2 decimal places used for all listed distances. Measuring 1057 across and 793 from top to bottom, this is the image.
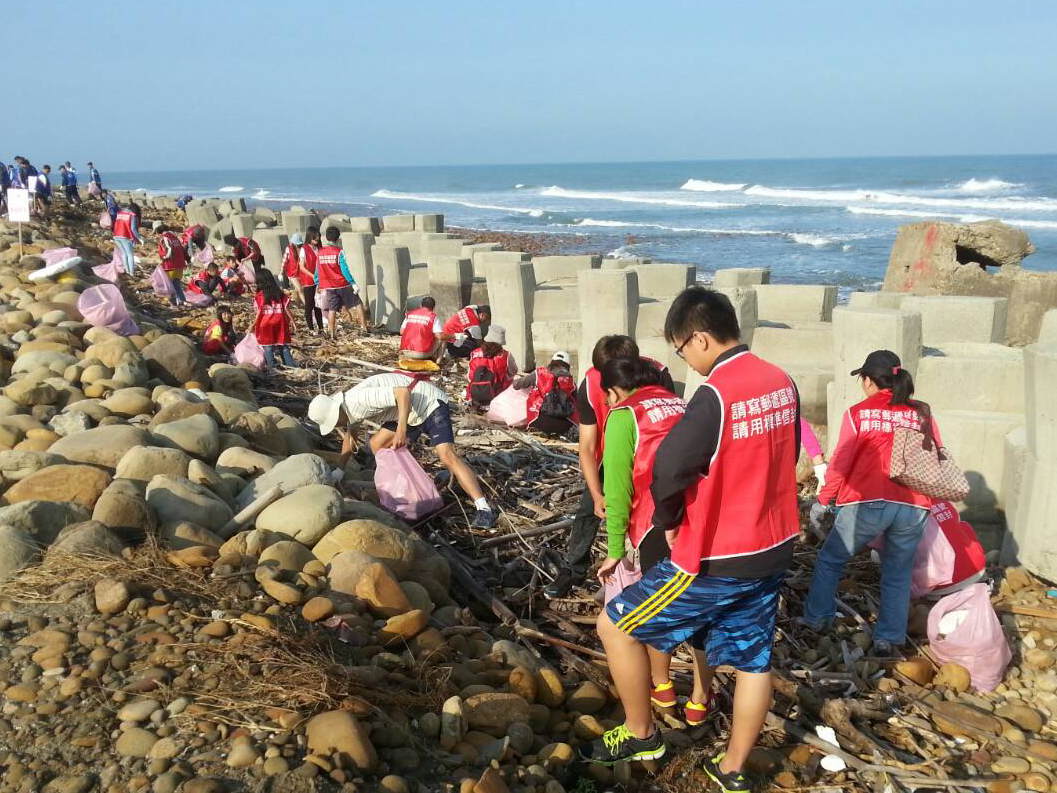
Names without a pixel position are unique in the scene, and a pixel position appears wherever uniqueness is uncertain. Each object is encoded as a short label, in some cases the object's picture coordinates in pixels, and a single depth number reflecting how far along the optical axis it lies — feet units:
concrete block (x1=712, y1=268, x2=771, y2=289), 31.72
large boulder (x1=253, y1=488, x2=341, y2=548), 15.03
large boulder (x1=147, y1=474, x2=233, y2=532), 14.87
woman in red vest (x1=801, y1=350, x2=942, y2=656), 14.20
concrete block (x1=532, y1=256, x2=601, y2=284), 40.22
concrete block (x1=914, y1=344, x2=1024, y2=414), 19.75
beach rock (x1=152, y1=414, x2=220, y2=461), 18.40
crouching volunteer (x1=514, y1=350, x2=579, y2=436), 25.54
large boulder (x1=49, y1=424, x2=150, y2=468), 17.22
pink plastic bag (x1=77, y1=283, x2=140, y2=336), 30.01
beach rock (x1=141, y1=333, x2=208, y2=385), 25.23
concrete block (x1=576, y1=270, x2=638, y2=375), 26.86
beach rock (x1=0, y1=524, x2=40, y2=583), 12.50
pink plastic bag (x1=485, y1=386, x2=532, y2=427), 26.89
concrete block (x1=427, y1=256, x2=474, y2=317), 38.22
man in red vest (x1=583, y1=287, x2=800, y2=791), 9.61
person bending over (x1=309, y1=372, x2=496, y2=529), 19.20
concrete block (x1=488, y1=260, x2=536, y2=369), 32.58
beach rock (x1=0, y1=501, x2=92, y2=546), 13.23
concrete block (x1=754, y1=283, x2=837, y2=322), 31.27
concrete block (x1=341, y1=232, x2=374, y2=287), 43.88
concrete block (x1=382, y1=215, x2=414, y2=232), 58.90
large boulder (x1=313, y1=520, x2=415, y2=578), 14.71
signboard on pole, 40.01
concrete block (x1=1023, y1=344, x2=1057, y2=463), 15.66
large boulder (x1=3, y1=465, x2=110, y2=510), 14.84
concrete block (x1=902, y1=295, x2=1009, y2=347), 24.56
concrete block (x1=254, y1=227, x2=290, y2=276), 52.24
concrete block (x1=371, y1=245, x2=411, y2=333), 41.83
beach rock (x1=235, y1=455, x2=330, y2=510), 16.83
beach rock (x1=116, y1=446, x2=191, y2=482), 16.31
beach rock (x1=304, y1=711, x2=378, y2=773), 9.48
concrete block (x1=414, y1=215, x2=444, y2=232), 58.54
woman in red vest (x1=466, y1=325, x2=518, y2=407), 29.01
